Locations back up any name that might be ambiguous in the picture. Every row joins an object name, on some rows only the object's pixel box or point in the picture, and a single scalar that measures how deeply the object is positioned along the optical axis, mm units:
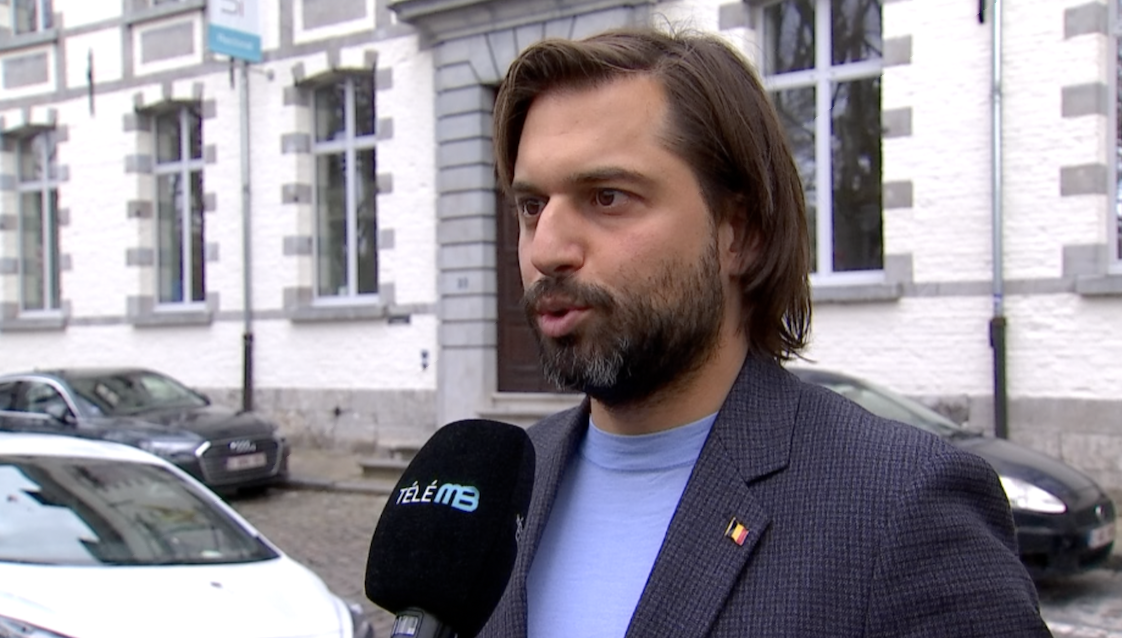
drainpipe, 9789
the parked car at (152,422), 10898
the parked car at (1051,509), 7066
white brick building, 9742
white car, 4090
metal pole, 15125
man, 1319
